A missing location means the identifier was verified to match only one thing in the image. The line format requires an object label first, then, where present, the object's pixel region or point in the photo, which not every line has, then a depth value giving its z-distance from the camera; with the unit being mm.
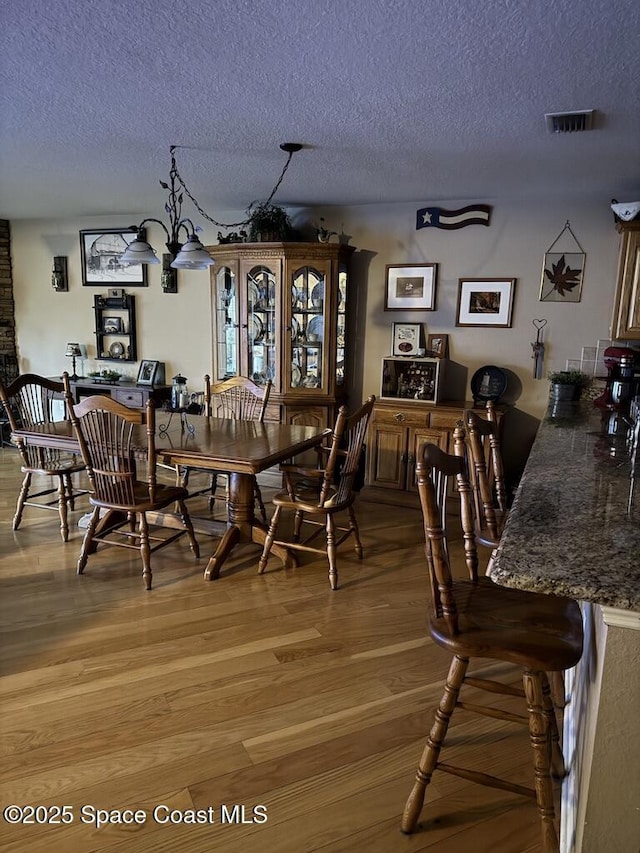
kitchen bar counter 1137
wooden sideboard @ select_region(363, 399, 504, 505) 4172
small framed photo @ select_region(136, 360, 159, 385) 5480
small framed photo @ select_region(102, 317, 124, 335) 5648
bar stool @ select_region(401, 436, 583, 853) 1399
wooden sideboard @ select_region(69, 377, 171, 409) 5180
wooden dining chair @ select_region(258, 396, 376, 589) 2936
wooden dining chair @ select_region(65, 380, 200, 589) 2811
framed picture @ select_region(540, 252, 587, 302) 4094
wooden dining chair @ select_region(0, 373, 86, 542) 3518
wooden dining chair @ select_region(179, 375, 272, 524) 3926
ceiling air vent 2443
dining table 2924
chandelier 3186
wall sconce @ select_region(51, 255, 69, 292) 5773
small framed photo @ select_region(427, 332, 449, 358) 4520
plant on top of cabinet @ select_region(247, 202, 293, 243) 4465
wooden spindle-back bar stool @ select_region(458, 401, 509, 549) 1998
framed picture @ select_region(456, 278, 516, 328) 4309
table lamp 5789
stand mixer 3494
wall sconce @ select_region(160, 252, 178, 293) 5195
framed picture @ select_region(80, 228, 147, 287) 5473
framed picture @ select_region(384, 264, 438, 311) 4516
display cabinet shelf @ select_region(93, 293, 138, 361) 5570
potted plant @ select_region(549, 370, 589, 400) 3986
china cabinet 4441
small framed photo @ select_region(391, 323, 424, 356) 4535
